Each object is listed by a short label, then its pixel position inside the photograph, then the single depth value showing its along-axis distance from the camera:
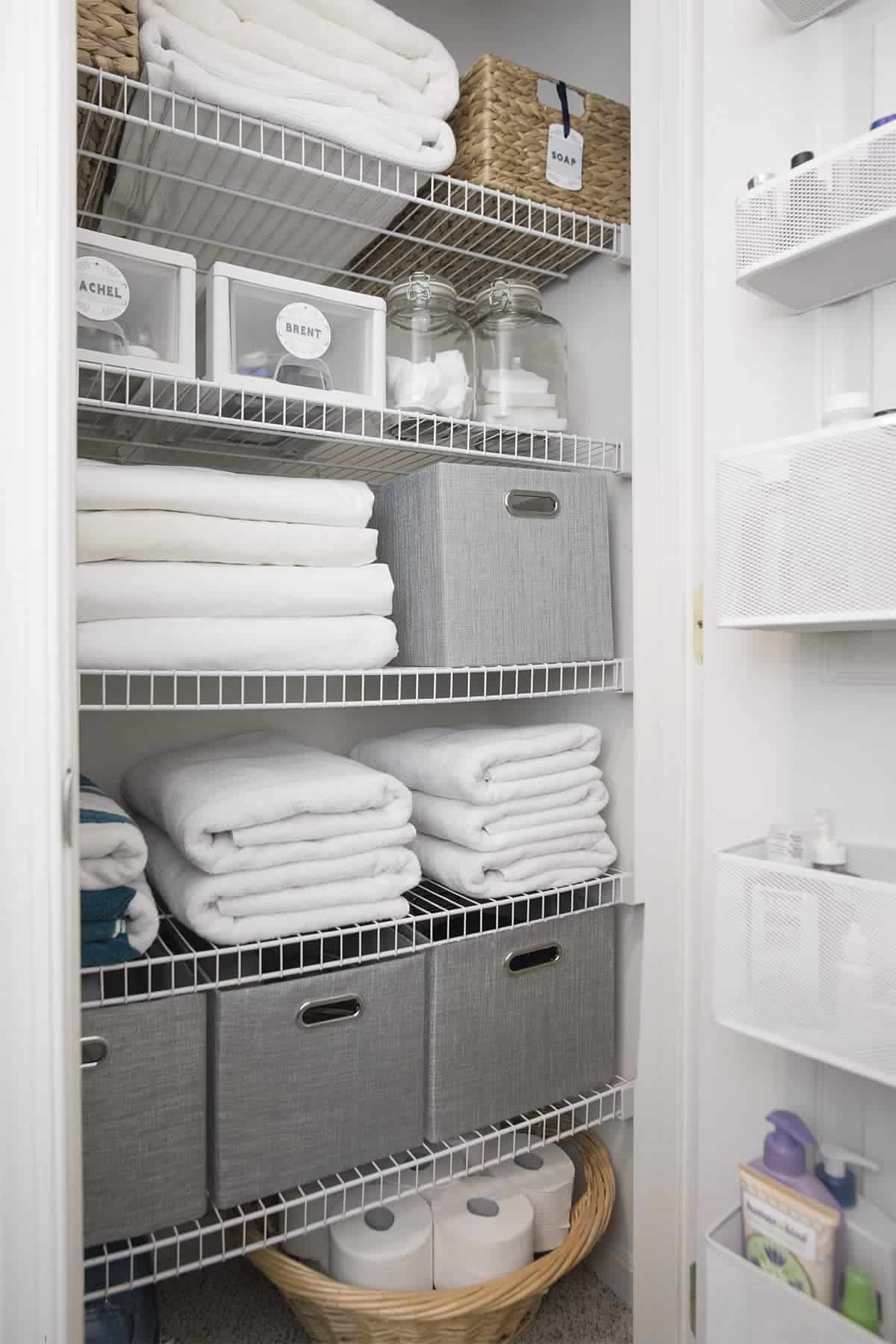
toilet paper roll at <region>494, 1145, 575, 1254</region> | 1.25
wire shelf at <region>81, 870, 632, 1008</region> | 1.01
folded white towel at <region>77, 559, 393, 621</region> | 0.98
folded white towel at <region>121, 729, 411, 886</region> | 1.04
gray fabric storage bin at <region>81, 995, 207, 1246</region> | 0.95
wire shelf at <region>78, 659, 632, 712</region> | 1.23
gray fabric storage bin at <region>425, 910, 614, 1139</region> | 1.15
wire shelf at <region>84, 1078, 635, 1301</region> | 0.99
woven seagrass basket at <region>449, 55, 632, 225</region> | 1.21
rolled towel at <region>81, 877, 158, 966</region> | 0.95
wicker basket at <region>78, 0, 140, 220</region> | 0.94
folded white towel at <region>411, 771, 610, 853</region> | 1.21
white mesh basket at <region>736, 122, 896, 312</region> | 0.76
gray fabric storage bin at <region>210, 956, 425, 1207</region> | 1.01
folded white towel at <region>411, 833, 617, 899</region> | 1.22
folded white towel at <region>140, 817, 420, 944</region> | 1.04
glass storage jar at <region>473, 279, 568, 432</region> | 1.29
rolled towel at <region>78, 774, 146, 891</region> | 0.95
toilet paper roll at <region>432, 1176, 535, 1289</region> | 1.17
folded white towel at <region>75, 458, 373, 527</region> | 0.99
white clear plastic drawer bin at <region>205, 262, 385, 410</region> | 1.05
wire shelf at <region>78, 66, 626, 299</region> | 1.03
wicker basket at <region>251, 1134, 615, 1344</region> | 1.08
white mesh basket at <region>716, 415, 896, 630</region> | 0.75
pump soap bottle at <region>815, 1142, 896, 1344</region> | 0.77
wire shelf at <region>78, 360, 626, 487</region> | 1.04
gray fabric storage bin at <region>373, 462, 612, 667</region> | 1.17
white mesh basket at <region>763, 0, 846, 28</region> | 0.86
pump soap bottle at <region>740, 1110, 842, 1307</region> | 0.79
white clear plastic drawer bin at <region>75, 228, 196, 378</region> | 0.97
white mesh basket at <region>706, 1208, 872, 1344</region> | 0.77
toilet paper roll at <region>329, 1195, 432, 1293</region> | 1.13
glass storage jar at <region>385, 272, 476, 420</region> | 1.19
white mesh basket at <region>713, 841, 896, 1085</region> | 0.76
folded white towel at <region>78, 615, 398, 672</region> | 0.98
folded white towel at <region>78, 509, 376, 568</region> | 0.99
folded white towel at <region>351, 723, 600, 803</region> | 1.21
